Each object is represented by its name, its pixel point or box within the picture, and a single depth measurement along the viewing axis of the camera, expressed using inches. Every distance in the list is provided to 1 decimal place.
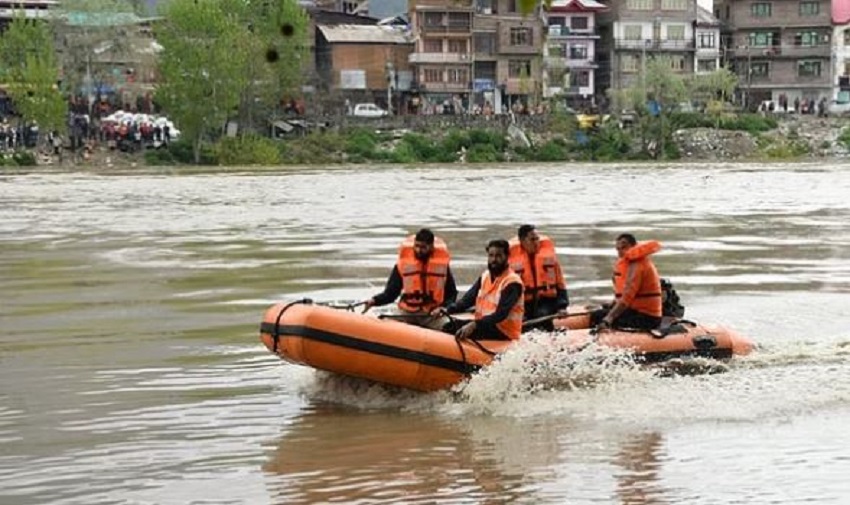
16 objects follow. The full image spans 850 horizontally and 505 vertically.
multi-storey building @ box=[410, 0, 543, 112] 2837.1
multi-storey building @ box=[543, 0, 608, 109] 2974.9
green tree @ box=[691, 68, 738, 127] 2839.6
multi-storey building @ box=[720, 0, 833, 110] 3147.1
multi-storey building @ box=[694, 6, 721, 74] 3166.8
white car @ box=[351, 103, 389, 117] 2625.5
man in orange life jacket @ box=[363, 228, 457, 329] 457.1
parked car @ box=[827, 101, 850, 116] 3029.0
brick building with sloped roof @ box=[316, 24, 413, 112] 2839.6
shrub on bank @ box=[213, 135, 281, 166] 2250.2
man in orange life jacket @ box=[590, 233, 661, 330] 458.0
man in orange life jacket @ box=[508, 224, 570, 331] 469.1
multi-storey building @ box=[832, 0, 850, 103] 3171.8
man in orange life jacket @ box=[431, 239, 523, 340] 424.5
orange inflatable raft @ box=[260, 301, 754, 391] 409.4
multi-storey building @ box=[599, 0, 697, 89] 3085.6
